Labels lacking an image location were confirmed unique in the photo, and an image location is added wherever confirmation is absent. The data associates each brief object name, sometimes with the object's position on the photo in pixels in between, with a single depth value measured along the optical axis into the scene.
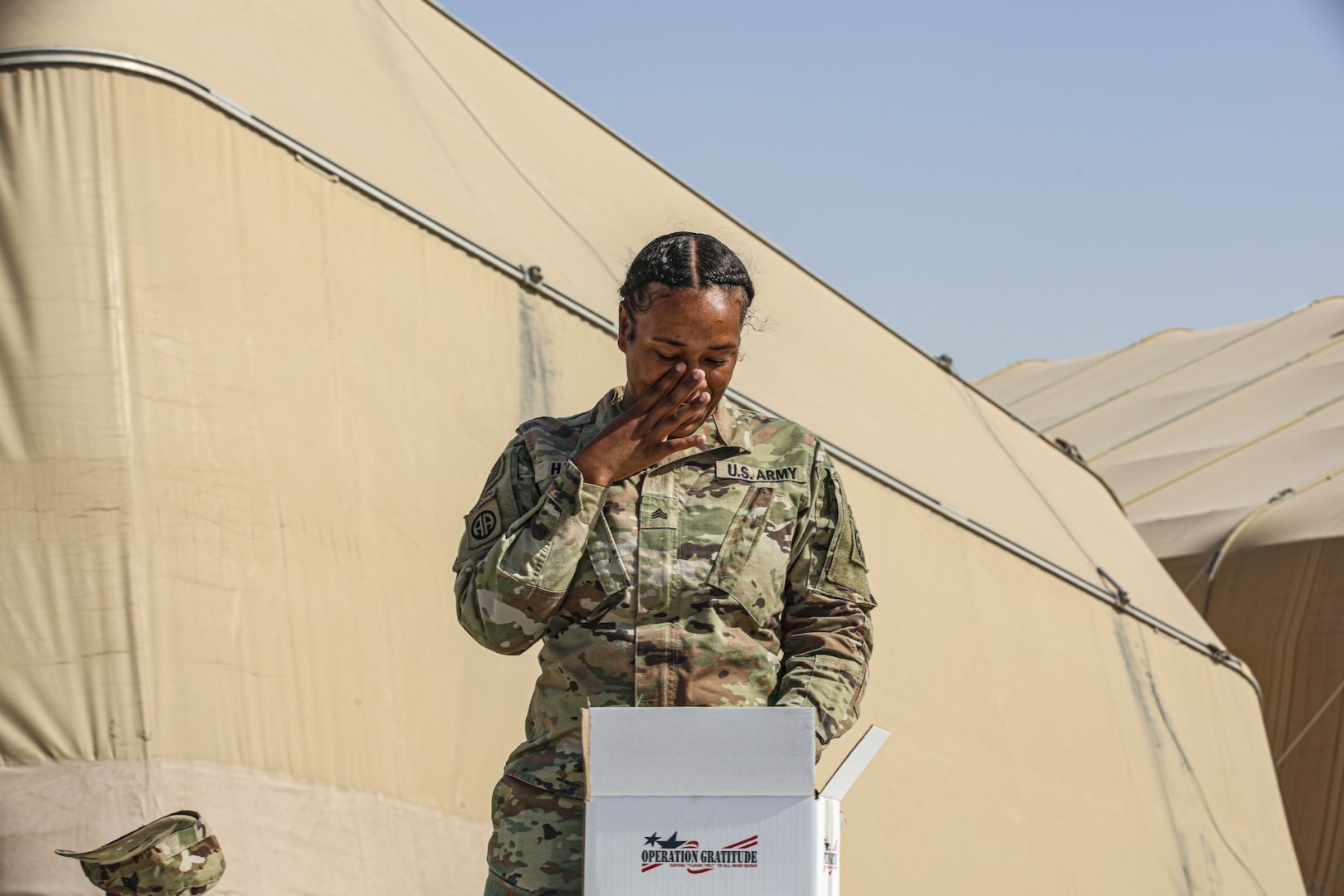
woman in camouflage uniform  3.88
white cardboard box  3.42
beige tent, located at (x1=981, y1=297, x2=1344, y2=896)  17.47
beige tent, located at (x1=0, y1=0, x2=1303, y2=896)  6.02
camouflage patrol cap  4.94
